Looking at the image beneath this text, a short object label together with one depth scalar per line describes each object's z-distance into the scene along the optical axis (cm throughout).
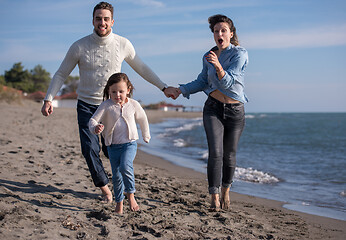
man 388
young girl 353
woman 383
